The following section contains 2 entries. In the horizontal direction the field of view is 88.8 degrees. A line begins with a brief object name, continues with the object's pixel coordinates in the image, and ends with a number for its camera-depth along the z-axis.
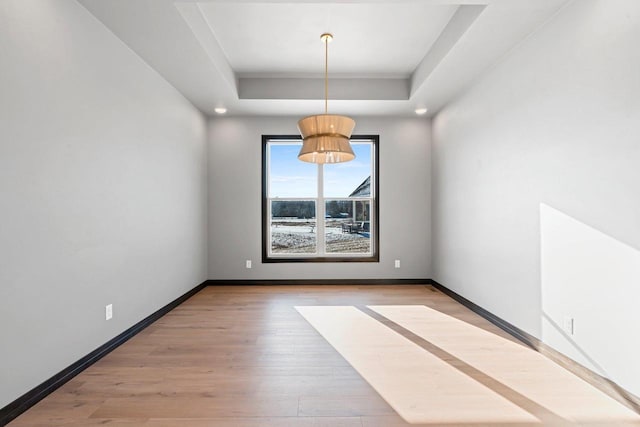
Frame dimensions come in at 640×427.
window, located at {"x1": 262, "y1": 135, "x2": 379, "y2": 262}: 5.31
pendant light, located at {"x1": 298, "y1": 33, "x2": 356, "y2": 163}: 2.83
